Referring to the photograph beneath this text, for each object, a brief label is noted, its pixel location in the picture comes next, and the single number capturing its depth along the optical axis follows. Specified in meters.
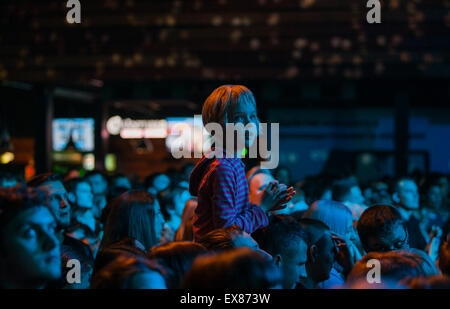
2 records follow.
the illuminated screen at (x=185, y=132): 13.76
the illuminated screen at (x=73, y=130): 15.76
